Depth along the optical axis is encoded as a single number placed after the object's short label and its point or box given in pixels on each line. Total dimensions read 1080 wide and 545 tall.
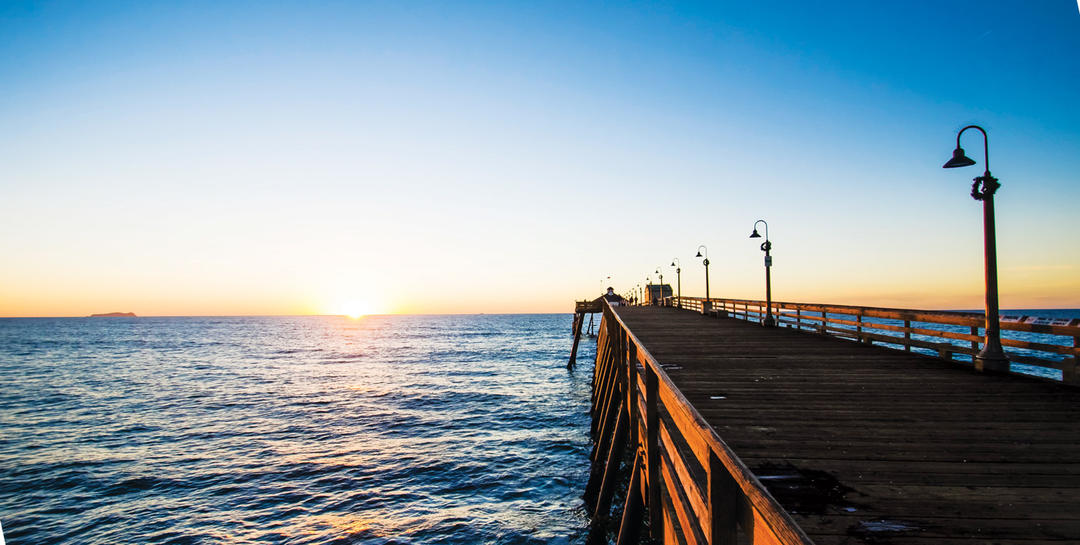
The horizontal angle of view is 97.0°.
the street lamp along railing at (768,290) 16.30
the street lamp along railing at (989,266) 7.57
